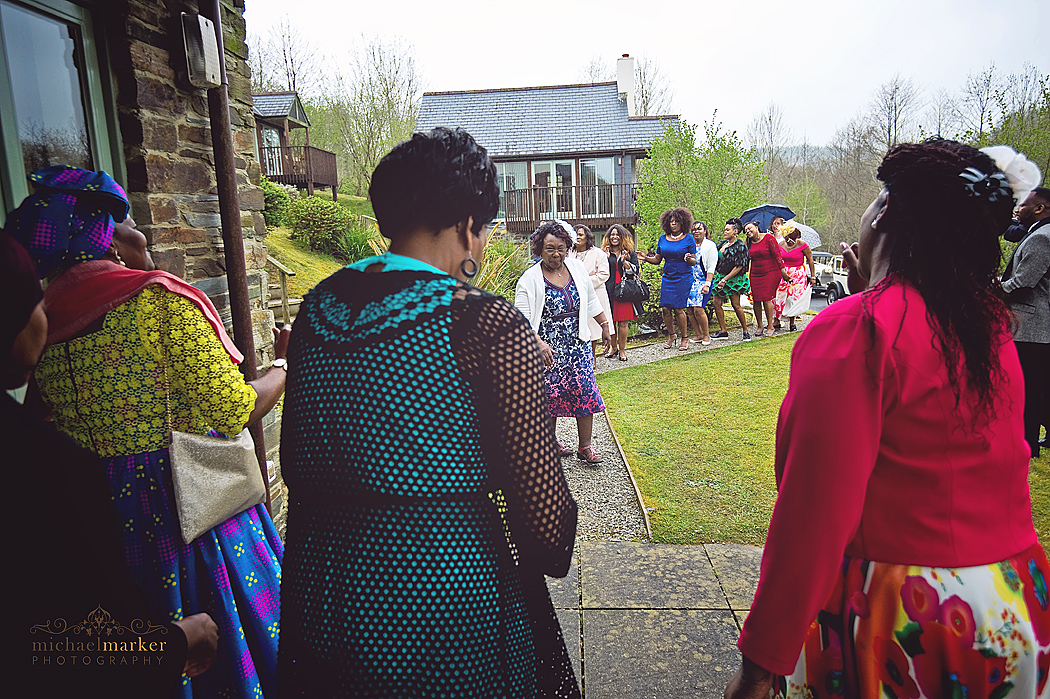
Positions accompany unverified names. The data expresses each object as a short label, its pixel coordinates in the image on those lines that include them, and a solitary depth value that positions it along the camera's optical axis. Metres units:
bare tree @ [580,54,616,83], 42.03
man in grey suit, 4.65
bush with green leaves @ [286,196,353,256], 17.14
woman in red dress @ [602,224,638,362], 9.80
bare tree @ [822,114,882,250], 31.62
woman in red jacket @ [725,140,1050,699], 1.34
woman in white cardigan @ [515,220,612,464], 5.16
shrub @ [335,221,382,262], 16.88
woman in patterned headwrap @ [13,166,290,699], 1.68
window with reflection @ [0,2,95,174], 2.31
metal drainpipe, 3.16
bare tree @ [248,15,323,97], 32.50
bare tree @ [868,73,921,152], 25.78
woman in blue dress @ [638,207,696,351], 9.45
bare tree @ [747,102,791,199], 42.53
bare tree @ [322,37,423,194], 28.14
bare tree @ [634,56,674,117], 39.94
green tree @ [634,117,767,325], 14.30
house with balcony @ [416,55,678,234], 27.16
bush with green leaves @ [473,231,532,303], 11.02
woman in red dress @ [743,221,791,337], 10.26
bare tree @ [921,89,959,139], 17.34
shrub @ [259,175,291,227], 17.47
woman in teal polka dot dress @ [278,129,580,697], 1.19
